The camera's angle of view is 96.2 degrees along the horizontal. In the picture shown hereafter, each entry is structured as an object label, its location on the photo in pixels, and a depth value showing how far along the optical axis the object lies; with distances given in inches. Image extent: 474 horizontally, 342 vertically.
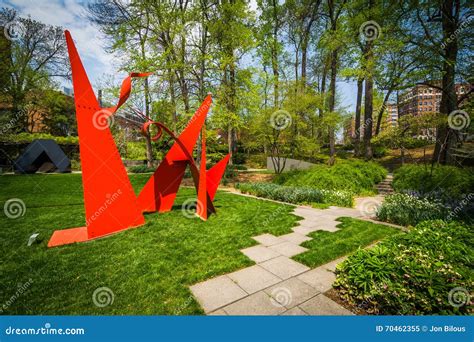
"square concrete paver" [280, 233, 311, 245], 205.3
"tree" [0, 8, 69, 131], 883.4
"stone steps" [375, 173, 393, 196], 483.8
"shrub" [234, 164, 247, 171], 926.4
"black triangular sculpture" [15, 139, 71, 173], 677.3
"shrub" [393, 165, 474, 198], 321.1
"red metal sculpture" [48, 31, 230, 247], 189.3
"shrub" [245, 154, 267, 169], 842.4
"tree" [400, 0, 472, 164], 390.6
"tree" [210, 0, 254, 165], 564.1
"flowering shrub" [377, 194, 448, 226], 246.2
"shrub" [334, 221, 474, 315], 106.3
